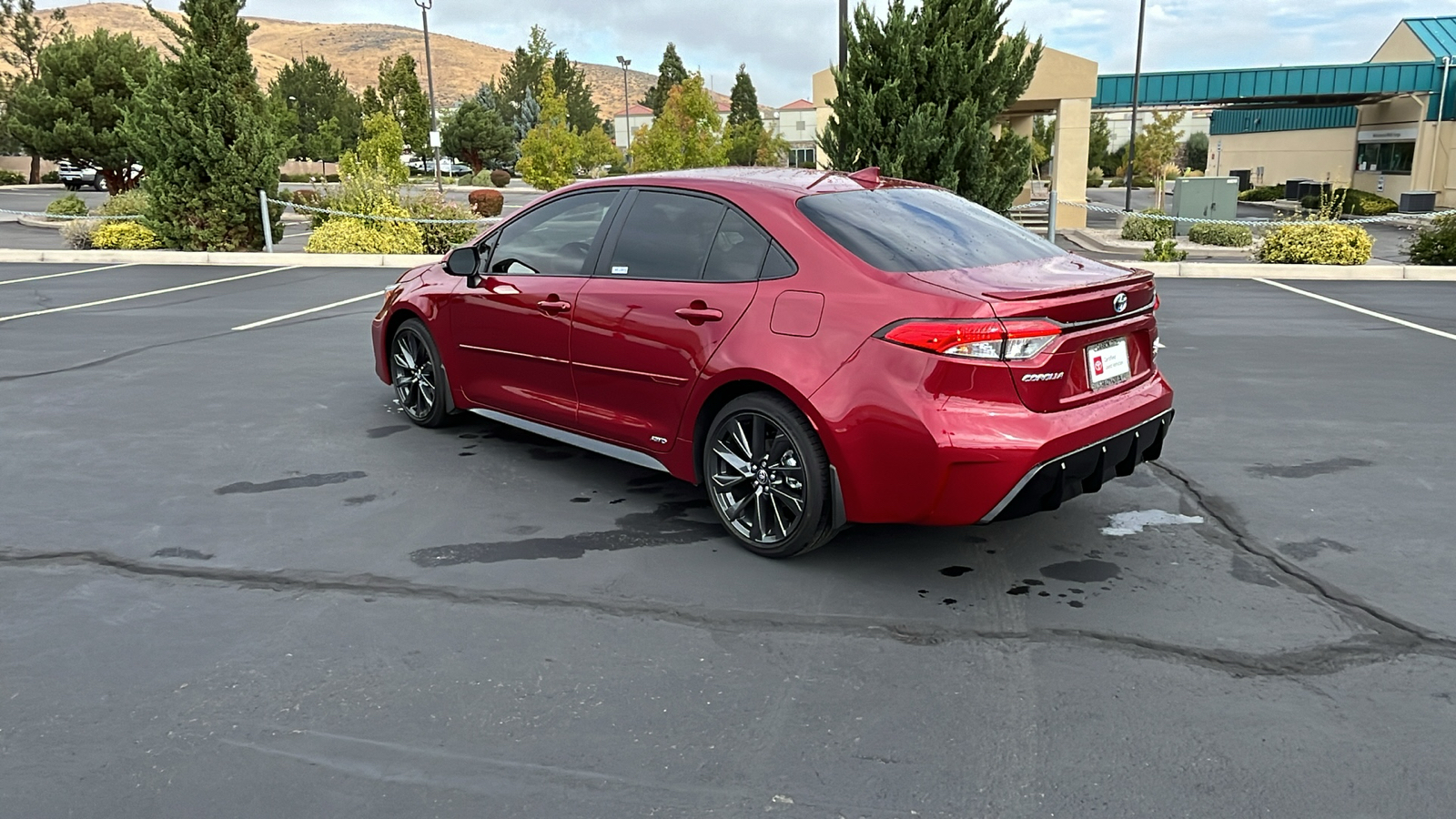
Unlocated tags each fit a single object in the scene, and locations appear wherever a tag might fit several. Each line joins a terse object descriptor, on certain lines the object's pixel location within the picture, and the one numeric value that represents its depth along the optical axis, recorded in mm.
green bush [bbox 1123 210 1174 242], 23616
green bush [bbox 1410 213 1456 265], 16266
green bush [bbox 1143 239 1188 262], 17688
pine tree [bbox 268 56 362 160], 63906
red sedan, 4082
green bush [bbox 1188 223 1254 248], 24156
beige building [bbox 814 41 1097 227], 28094
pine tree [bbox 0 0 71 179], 66375
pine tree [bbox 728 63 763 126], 85688
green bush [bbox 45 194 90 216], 27344
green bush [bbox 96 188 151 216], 21828
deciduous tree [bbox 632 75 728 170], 34375
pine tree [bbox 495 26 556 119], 84188
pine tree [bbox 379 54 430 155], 57250
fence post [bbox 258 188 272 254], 18219
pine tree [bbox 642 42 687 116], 85600
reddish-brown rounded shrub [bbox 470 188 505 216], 28281
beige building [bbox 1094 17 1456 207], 40500
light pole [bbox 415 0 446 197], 39719
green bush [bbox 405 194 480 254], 18656
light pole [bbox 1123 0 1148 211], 38844
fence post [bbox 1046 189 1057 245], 16547
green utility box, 25719
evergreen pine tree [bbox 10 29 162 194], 37688
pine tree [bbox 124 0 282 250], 18016
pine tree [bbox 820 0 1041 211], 14727
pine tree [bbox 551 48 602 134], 82250
